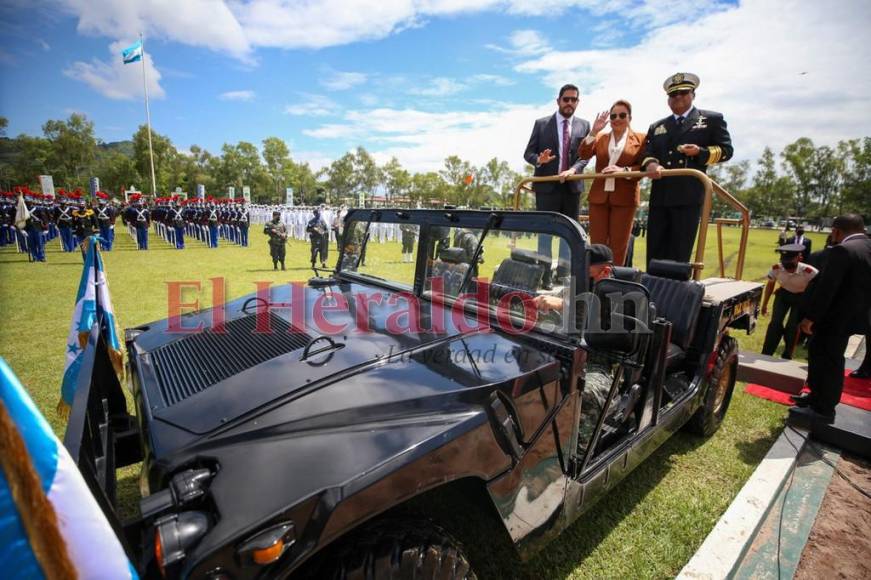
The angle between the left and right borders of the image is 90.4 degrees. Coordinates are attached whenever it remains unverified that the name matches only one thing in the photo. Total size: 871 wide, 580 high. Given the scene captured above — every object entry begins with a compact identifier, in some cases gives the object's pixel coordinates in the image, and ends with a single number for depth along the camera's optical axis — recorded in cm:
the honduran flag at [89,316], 282
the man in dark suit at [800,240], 789
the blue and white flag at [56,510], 82
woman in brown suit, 467
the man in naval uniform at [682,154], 460
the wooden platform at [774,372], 503
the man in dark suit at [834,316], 371
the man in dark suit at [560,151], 515
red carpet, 491
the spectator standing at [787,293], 501
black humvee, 135
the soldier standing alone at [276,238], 1282
